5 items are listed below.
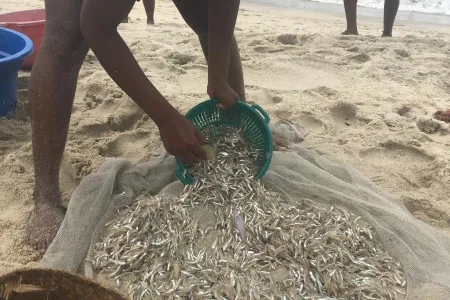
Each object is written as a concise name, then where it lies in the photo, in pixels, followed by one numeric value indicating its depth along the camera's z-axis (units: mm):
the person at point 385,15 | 5824
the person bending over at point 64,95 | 1889
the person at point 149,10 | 6484
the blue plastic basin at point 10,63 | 2777
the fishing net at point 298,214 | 1922
